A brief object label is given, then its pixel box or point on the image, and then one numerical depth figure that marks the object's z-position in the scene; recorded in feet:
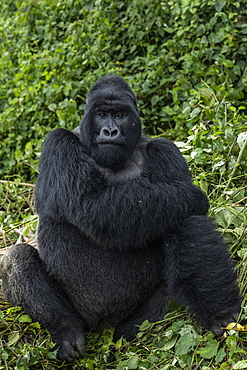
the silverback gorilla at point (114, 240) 21.95
